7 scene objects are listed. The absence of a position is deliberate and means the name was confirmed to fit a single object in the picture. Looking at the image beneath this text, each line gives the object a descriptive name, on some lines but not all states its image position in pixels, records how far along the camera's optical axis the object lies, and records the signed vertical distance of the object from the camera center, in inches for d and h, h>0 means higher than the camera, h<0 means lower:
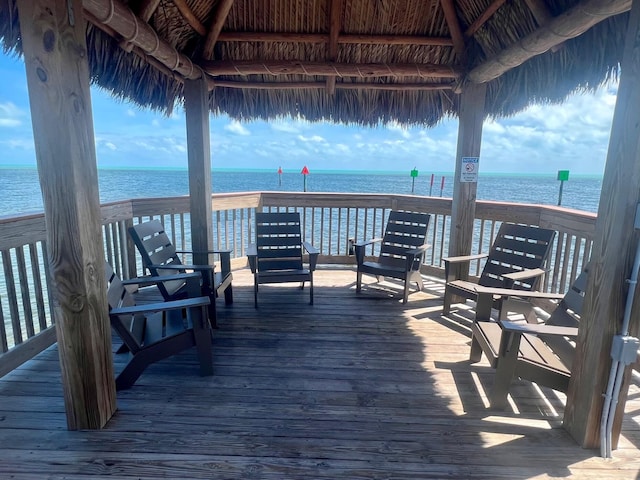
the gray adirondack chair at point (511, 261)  117.7 -28.6
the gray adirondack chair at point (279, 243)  157.8 -28.8
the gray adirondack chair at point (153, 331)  82.7 -41.1
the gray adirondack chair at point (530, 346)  76.5 -39.8
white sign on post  142.7 +5.5
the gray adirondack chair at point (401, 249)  148.5 -30.9
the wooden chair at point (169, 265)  118.2 -31.1
